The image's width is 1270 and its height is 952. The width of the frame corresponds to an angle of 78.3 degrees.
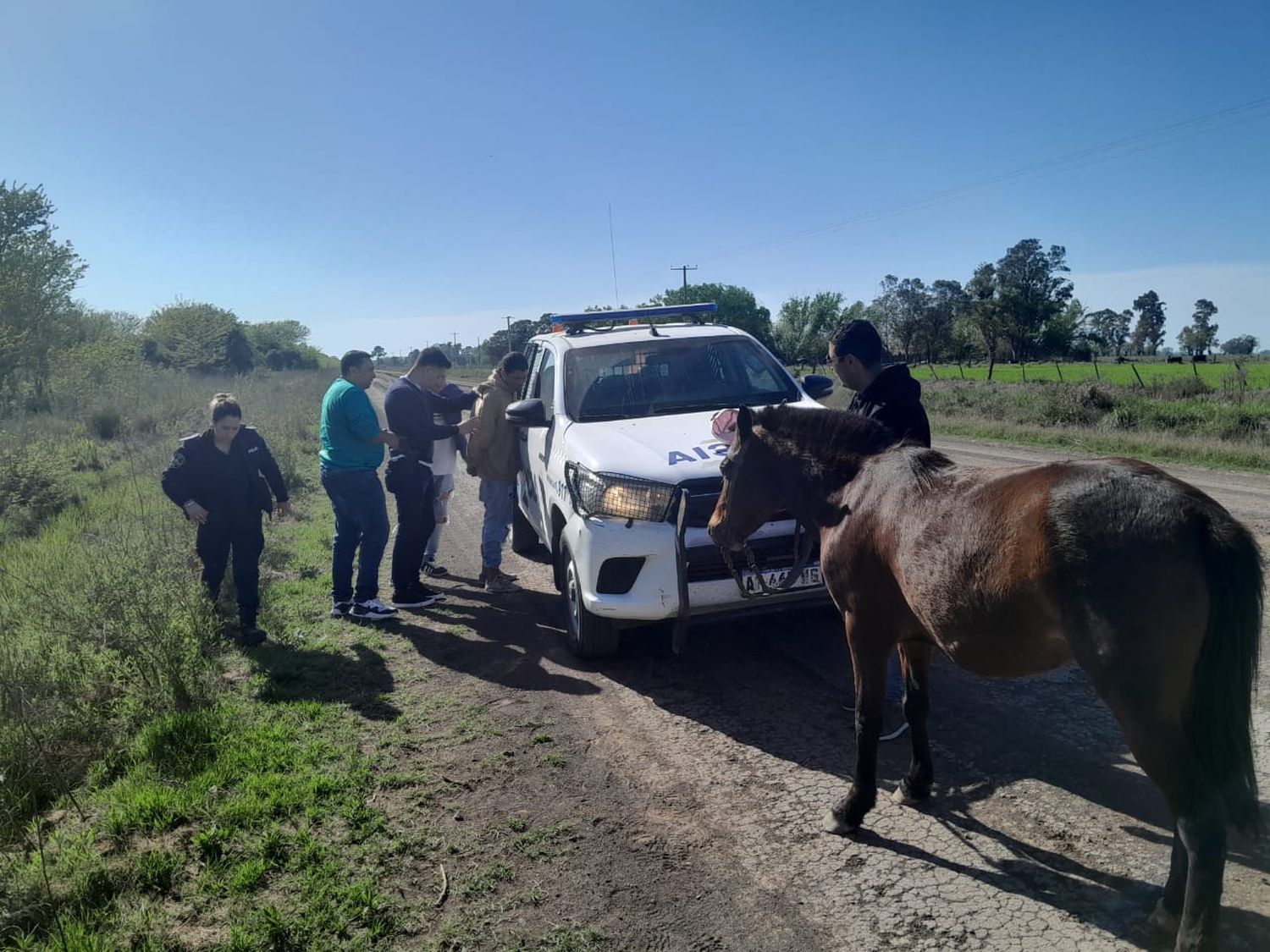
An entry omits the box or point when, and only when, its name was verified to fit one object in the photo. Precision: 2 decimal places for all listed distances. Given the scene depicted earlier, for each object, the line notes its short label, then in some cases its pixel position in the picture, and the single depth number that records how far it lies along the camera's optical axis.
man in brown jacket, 7.39
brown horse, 2.22
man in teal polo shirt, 6.57
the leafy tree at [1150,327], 113.38
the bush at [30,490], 10.98
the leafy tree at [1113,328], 100.95
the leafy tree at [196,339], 41.50
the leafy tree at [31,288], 22.14
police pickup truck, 4.69
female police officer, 5.96
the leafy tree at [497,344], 62.70
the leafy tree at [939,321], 77.75
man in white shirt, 8.23
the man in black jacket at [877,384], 4.11
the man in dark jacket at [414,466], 7.01
